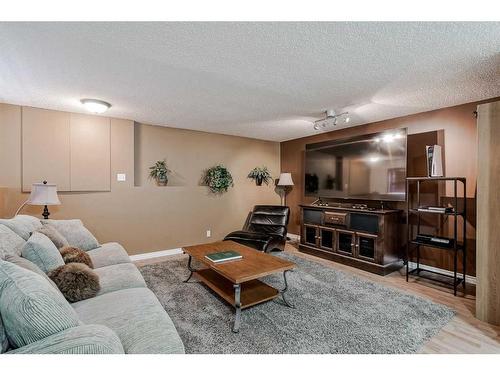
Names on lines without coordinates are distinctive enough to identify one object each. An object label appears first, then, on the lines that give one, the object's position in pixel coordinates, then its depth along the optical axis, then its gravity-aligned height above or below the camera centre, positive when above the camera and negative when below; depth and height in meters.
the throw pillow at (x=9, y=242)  1.50 -0.38
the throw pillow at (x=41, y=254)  1.66 -0.46
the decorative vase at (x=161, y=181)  4.23 +0.08
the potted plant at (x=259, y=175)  5.30 +0.24
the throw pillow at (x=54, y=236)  2.18 -0.46
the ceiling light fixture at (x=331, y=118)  3.46 +0.97
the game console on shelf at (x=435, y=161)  3.04 +0.31
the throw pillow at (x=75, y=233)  2.70 -0.53
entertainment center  3.48 -0.28
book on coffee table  2.49 -0.72
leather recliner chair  3.81 -0.77
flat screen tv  3.55 +0.31
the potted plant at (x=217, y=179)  4.68 +0.13
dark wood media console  3.43 -0.75
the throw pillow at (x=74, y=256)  2.02 -0.58
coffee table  2.11 -0.77
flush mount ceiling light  3.02 +0.99
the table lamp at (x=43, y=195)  2.88 -0.12
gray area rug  1.84 -1.15
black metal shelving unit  2.79 -0.66
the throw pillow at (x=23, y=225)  2.05 -0.35
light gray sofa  0.93 -0.74
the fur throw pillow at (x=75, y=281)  1.62 -0.63
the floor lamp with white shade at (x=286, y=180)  5.27 +0.13
